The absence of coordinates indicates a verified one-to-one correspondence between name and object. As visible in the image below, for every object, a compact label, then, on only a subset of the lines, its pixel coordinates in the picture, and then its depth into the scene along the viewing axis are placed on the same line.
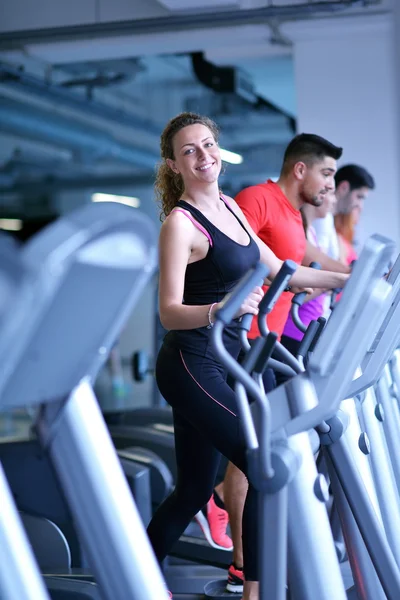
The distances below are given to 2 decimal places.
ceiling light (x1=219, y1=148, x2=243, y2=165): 10.32
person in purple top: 3.34
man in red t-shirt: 2.89
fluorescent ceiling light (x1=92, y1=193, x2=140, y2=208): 15.77
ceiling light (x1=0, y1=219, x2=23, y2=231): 16.17
